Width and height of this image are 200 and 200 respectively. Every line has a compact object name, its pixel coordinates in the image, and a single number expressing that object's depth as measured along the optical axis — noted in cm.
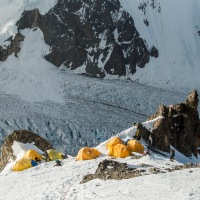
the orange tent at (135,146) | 3145
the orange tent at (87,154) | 2952
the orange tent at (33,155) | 3106
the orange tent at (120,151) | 2981
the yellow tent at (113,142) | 3178
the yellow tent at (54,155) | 3216
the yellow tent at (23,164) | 2902
